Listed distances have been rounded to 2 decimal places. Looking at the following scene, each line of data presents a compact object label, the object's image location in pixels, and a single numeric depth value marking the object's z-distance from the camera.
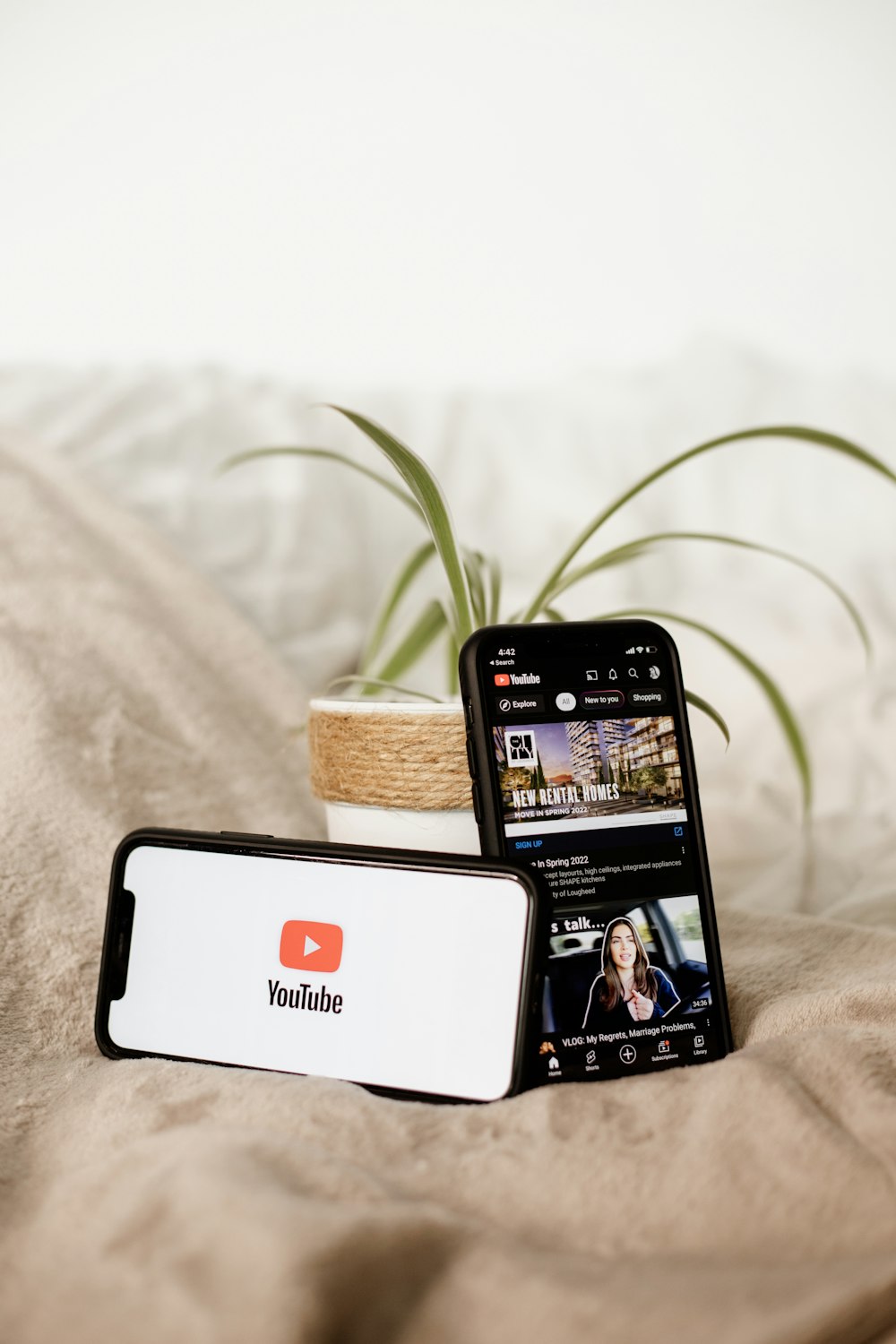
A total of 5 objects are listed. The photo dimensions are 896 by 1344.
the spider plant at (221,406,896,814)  0.63
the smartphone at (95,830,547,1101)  0.46
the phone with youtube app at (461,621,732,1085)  0.49
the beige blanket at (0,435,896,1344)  0.30
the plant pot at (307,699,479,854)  0.56
